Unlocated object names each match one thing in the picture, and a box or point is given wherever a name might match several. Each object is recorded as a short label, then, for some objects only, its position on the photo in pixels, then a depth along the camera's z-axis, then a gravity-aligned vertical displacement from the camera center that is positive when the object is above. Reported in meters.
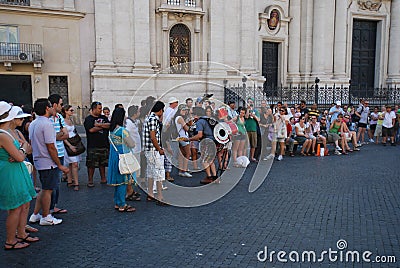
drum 7.98 -0.77
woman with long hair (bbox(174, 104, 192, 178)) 8.66 -0.96
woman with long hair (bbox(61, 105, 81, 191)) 7.84 -1.30
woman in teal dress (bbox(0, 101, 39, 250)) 4.68 -1.17
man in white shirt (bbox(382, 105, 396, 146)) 14.25 -1.03
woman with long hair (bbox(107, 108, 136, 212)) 6.20 -0.86
